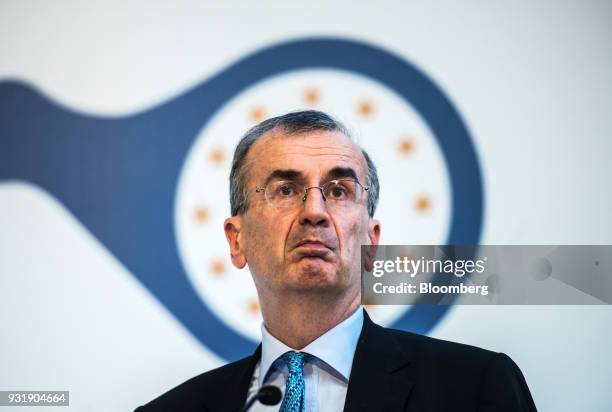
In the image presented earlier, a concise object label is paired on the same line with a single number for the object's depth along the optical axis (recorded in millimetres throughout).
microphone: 3622
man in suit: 3720
